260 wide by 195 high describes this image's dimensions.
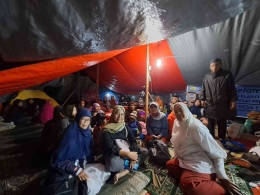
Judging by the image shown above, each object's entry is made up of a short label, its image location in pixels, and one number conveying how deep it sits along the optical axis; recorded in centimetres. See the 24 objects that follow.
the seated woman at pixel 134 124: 322
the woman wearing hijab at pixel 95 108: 429
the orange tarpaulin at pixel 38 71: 218
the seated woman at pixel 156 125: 306
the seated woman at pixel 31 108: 529
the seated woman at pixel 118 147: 183
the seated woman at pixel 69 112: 235
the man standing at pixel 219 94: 289
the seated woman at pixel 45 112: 482
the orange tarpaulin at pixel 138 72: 465
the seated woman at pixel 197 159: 157
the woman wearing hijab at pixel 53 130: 224
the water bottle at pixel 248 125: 354
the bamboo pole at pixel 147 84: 370
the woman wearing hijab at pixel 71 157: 142
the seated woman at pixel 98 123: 288
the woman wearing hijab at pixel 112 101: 686
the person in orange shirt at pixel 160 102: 572
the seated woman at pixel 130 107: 391
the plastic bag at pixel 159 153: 231
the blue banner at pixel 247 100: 374
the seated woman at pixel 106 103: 605
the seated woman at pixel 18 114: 467
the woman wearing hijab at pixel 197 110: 410
